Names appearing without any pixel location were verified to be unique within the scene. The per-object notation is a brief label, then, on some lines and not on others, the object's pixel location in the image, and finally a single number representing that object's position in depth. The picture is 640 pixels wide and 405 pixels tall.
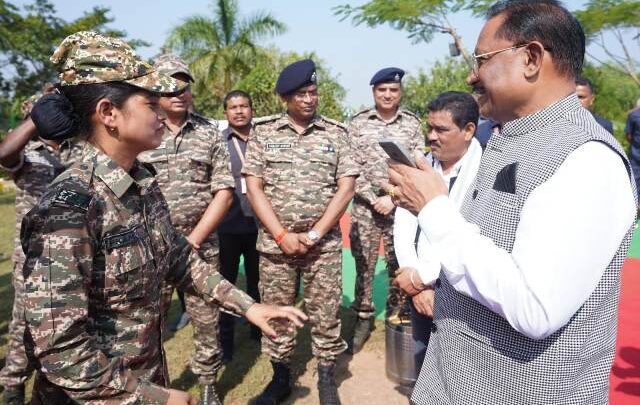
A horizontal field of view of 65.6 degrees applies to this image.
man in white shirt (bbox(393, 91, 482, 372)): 2.54
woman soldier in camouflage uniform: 1.47
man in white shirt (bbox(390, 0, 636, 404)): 1.19
